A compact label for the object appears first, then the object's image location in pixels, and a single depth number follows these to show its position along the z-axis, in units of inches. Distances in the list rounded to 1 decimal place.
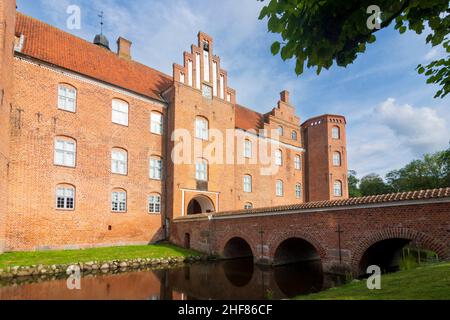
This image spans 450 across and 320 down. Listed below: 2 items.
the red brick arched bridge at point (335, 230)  378.6
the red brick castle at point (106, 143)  592.1
